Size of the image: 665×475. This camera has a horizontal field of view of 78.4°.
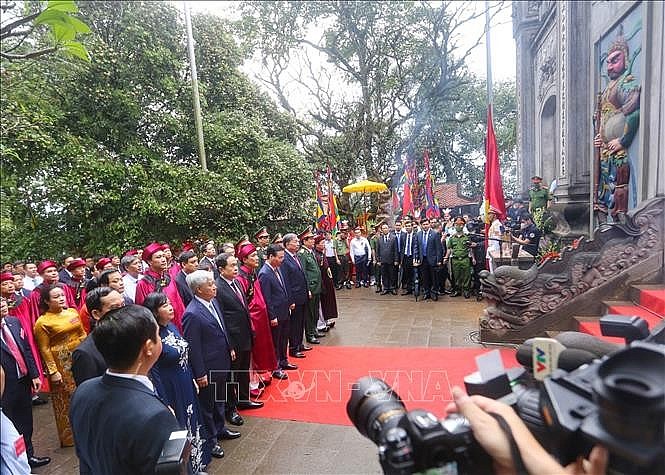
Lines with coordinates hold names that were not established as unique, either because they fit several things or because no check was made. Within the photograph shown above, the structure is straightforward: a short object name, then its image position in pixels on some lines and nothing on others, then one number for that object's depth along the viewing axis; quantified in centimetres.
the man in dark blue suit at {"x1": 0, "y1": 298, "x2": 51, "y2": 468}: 296
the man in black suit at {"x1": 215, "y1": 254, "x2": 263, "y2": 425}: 368
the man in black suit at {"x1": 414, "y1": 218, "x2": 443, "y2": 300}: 824
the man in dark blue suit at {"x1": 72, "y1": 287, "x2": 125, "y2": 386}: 226
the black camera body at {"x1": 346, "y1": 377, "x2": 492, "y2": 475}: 85
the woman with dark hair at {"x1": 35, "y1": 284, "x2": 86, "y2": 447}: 326
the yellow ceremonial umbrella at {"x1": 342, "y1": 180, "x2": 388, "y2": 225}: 1275
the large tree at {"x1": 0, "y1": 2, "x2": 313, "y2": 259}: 767
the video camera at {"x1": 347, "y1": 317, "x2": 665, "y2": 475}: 64
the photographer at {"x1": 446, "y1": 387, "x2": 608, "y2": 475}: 82
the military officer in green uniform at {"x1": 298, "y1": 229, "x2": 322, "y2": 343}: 584
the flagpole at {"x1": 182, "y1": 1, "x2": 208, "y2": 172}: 864
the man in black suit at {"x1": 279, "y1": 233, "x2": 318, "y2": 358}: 521
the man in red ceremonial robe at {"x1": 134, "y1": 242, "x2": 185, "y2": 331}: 379
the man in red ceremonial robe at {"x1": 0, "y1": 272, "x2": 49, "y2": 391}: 331
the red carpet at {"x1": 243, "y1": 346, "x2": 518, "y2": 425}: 372
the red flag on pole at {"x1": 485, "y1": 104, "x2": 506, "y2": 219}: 599
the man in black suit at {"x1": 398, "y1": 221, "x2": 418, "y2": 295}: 867
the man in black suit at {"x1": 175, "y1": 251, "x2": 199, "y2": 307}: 416
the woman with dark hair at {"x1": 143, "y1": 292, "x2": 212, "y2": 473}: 253
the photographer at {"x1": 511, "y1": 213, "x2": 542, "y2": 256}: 737
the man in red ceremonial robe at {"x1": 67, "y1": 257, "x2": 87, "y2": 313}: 565
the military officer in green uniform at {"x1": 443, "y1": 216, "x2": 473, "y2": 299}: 822
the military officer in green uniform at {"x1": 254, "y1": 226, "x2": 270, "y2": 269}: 629
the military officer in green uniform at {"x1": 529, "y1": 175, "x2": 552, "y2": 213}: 774
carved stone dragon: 447
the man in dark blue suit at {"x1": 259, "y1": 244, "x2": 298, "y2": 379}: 459
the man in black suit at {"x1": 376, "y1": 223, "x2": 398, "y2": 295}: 908
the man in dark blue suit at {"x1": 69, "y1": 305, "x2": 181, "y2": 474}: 135
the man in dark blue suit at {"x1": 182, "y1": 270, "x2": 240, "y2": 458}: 298
